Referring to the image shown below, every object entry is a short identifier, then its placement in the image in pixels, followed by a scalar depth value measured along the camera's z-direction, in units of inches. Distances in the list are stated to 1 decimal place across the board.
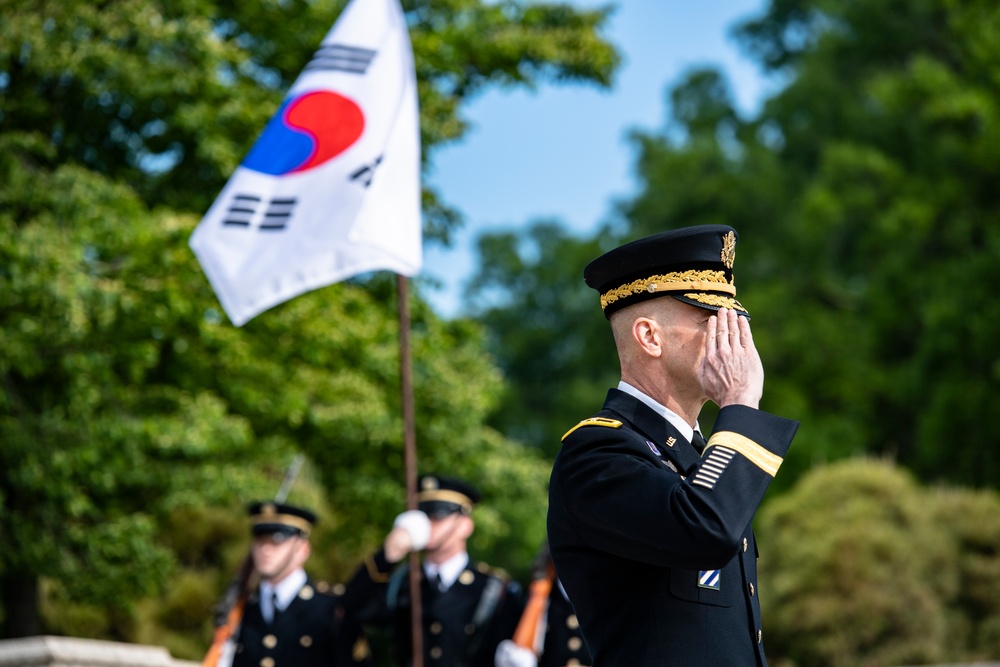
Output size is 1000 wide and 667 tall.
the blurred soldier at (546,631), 602.9
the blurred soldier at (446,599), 631.2
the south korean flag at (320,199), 558.3
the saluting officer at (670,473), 209.3
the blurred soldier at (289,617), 633.6
